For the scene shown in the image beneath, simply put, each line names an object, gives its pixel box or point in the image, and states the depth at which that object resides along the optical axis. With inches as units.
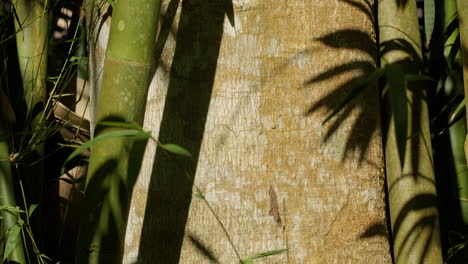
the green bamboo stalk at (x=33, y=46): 100.5
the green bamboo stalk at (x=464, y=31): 95.4
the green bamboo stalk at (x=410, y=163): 97.1
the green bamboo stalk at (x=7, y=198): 95.0
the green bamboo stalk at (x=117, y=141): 86.6
